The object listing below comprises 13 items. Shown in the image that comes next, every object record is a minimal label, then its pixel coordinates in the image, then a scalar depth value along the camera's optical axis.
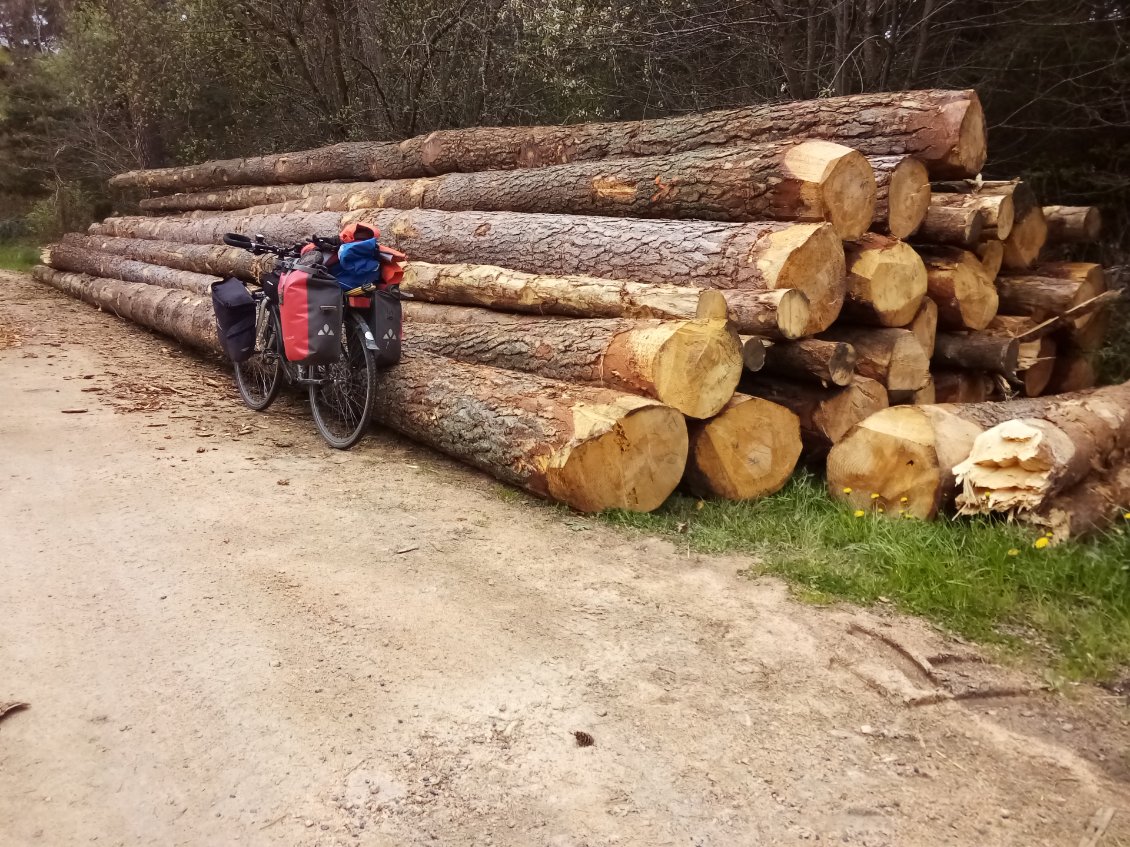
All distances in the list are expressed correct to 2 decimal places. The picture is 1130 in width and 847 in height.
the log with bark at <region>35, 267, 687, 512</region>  4.22
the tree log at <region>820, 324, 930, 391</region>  5.05
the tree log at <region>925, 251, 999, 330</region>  5.47
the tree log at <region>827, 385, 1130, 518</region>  4.16
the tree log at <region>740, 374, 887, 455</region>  4.82
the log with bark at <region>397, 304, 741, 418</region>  4.36
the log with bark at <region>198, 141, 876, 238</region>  4.88
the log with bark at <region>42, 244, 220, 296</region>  9.87
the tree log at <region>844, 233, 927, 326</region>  4.97
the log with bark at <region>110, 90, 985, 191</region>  5.11
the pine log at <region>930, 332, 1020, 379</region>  5.50
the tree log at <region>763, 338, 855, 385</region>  4.64
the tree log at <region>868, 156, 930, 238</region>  5.07
